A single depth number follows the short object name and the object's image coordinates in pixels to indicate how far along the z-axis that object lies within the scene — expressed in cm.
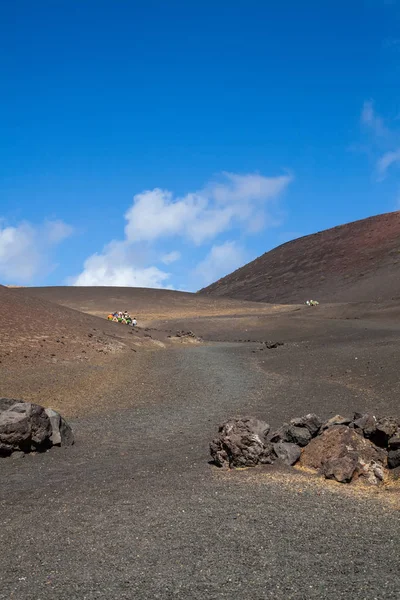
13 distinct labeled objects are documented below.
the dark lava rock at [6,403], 1041
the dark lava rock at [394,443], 806
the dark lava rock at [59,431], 1018
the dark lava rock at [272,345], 2775
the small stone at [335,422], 922
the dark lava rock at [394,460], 789
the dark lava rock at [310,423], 934
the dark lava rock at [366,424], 870
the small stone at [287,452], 842
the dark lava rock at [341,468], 754
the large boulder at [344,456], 760
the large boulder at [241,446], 842
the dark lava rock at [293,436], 891
